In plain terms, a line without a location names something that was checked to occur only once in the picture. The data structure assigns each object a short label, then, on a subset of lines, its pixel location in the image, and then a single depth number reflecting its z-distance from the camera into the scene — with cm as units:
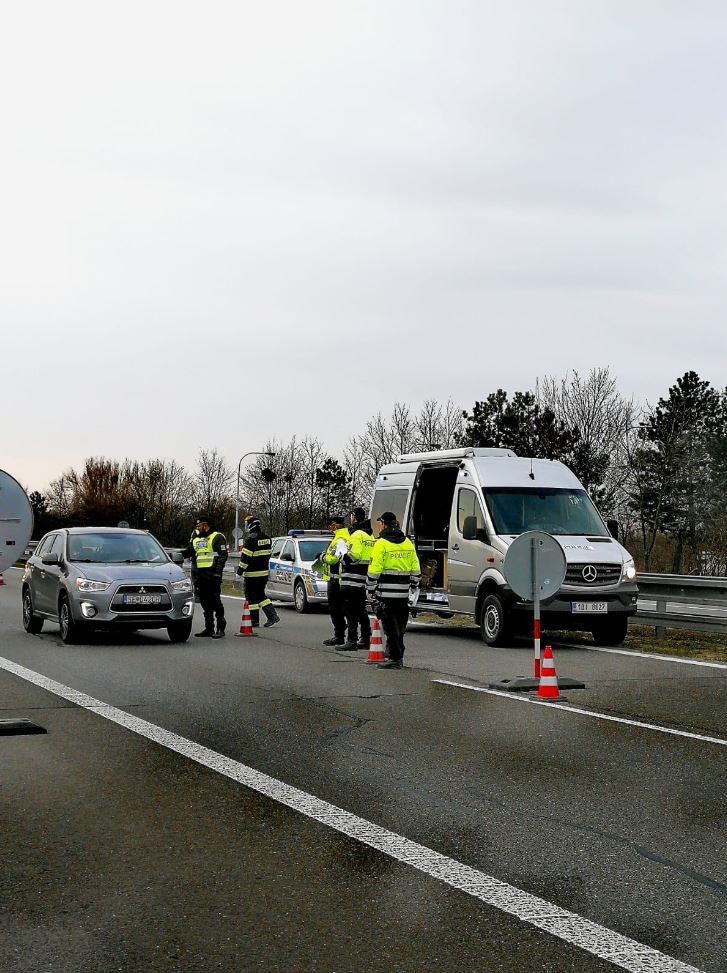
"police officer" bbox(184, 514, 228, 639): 1888
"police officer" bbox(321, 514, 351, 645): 1782
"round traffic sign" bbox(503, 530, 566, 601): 1270
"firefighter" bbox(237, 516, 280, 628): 1931
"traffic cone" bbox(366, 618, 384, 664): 1517
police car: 2583
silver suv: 1706
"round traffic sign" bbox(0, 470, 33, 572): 968
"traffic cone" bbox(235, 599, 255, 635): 1925
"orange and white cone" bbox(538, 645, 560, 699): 1169
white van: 1739
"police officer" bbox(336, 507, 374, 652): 1728
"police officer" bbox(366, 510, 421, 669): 1471
